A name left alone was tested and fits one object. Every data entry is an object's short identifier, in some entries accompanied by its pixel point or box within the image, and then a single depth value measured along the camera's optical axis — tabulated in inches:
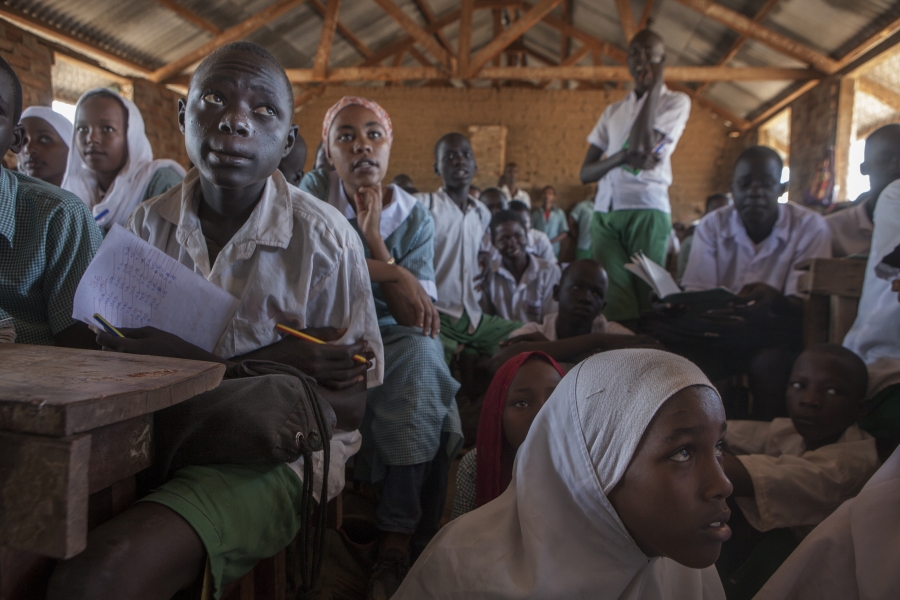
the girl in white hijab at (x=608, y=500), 36.3
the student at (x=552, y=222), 288.7
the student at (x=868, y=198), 89.2
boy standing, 113.6
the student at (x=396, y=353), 61.8
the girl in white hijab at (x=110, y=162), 87.2
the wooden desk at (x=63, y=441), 22.3
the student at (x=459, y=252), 105.7
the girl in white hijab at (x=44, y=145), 94.8
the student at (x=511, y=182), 302.5
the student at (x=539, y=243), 170.7
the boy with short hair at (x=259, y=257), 39.8
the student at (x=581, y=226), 281.2
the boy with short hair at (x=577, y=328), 86.1
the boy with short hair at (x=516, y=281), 127.3
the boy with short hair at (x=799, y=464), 57.6
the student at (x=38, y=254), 46.0
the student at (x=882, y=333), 62.3
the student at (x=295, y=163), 100.3
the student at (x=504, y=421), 60.1
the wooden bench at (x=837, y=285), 79.4
